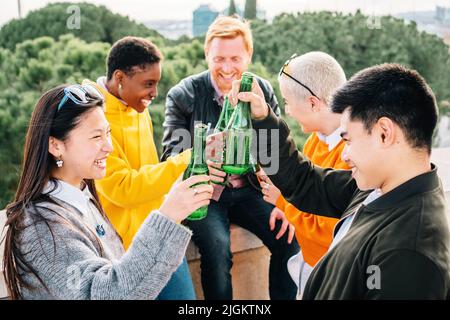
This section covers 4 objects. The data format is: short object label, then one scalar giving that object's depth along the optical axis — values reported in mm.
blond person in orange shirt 2092
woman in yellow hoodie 2244
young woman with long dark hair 1354
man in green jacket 1190
